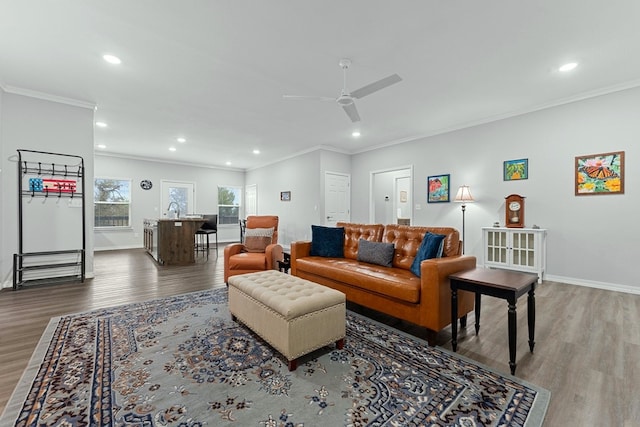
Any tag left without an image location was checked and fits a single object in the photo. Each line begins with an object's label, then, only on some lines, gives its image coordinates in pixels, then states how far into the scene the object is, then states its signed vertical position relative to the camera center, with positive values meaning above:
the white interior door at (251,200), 9.62 +0.50
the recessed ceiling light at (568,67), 3.15 +1.69
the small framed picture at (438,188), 5.51 +0.49
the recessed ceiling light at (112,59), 3.01 +1.74
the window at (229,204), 9.91 +0.35
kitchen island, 5.53 -0.55
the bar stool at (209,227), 7.30 -0.38
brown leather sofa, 2.21 -0.61
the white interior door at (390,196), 7.97 +0.49
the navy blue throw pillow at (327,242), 3.66 -0.39
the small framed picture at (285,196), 8.01 +0.51
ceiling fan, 2.72 +1.30
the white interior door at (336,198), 7.01 +0.40
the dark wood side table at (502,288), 1.84 -0.55
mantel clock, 4.50 +0.01
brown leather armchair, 3.74 -0.63
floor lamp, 4.96 +0.30
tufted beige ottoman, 1.87 -0.75
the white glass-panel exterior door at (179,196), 8.66 +0.59
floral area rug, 1.45 -1.07
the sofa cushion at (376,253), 3.10 -0.47
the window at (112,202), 7.72 +0.35
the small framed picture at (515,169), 4.50 +0.70
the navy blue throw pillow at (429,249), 2.62 -0.36
